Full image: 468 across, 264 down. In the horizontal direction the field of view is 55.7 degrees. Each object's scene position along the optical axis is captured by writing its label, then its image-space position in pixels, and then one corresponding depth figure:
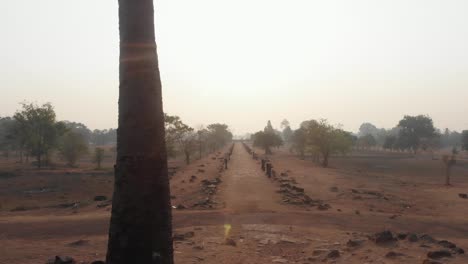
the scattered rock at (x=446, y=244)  11.25
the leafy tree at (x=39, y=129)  55.53
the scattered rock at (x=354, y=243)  11.56
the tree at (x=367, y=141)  122.58
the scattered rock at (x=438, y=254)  10.21
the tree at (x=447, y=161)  33.69
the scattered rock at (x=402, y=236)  12.12
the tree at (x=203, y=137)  79.65
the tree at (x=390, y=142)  108.11
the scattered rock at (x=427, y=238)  11.82
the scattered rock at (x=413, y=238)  11.77
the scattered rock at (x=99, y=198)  22.73
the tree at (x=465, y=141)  86.69
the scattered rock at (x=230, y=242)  11.71
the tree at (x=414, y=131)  102.75
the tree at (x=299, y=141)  75.46
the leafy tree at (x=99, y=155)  52.00
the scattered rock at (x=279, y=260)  10.21
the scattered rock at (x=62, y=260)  9.50
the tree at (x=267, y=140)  86.00
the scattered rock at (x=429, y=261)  9.45
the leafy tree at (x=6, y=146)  74.97
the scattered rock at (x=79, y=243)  11.84
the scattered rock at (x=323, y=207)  18.77
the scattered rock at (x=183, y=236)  12.38
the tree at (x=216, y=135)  106.61
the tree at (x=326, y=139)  53.62
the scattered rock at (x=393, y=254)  10.41
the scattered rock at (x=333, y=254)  10.54
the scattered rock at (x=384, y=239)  11.61
